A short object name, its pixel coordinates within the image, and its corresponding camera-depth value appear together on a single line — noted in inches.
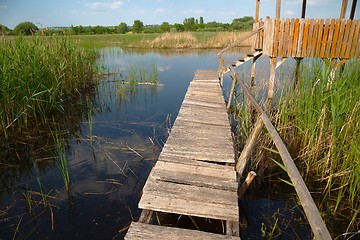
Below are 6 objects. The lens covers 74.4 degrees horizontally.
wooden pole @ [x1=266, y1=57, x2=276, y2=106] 279.8
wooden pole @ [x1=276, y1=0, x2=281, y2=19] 280.9
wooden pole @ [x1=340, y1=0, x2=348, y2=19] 284.8
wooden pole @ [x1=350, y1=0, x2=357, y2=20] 307.9
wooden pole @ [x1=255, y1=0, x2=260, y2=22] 368.5
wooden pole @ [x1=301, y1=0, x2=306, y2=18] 339.9
